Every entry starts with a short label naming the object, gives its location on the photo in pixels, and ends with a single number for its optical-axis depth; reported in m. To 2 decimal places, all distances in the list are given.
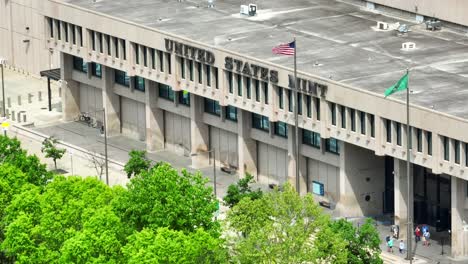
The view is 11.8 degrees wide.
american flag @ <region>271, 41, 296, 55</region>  193.00
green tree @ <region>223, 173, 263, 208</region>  189.75
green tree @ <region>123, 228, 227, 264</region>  161.38
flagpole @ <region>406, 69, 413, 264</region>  182.12
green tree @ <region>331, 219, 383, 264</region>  170.88
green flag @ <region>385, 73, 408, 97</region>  183.00
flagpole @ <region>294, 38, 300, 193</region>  192.86
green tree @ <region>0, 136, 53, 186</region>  188.75
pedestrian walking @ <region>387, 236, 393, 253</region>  185.88
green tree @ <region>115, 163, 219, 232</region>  169.12
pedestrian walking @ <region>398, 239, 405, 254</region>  185.25
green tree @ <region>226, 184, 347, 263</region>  161.75
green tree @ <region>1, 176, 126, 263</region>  165.88
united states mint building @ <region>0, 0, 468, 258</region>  183.50
